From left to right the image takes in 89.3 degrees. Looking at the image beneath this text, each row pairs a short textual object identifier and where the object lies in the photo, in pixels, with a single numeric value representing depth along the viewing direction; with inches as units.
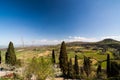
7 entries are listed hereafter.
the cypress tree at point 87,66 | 959.8
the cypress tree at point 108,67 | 908.5
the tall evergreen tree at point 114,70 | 837.2
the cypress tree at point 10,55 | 924.3
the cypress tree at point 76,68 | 972.5
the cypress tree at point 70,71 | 906.2
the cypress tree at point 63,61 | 885.3
